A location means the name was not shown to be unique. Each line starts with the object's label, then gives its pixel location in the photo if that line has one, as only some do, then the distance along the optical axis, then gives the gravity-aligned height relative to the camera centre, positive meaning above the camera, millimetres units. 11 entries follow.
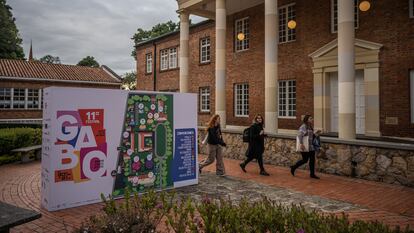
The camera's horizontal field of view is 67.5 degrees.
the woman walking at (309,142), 8805 -646
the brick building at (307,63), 12352 +2735
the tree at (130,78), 60494 +8301
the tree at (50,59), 89581 +17856
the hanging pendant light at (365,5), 11307 +4177
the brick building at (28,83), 28875 +3698
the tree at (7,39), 40562 +10853
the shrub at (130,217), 3270 -1093
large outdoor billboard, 6043 -519
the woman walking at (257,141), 9492 -670
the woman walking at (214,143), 9117 -692
